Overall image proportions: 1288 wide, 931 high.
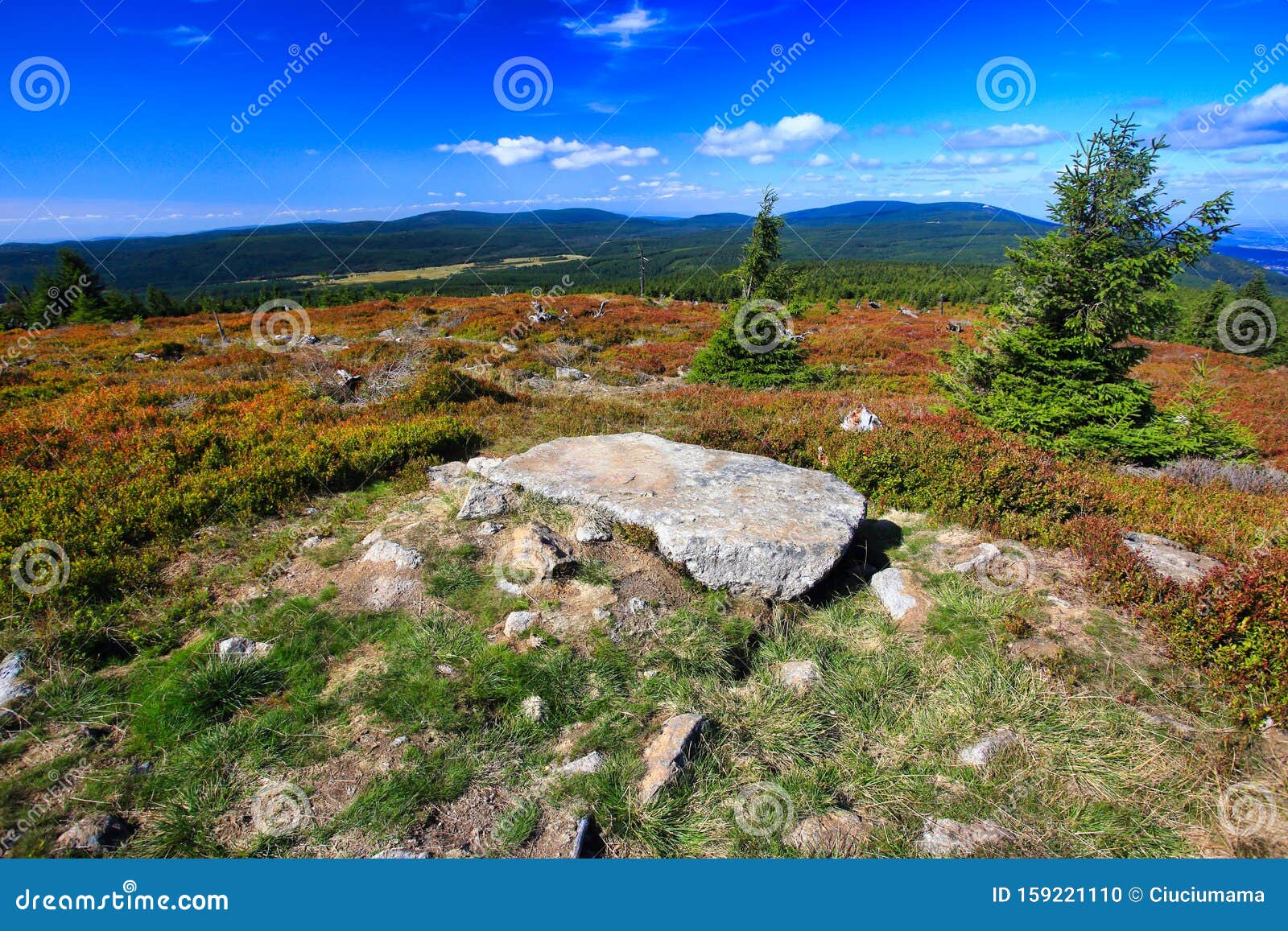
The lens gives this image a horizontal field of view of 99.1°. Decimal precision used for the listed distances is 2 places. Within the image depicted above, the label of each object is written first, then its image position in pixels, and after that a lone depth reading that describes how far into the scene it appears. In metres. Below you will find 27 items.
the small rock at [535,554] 5.99
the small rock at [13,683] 4.39
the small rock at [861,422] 11.51
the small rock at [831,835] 3.61
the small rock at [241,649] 4.91
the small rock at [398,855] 3.44
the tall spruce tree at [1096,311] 9.97
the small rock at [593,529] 6.51
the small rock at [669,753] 3.89
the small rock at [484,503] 7.17
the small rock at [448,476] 8.65
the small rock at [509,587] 5.86
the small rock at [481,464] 8.89
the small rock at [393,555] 6.20
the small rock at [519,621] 5.30
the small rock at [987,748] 4.19
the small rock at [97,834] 3.40
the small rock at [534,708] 4.45
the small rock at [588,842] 3.53
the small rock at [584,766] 4.02
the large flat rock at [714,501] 6.05
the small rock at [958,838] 3.56
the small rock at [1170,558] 5.92
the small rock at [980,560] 6.57
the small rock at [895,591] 5.98
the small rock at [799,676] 4.95
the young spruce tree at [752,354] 17.12
